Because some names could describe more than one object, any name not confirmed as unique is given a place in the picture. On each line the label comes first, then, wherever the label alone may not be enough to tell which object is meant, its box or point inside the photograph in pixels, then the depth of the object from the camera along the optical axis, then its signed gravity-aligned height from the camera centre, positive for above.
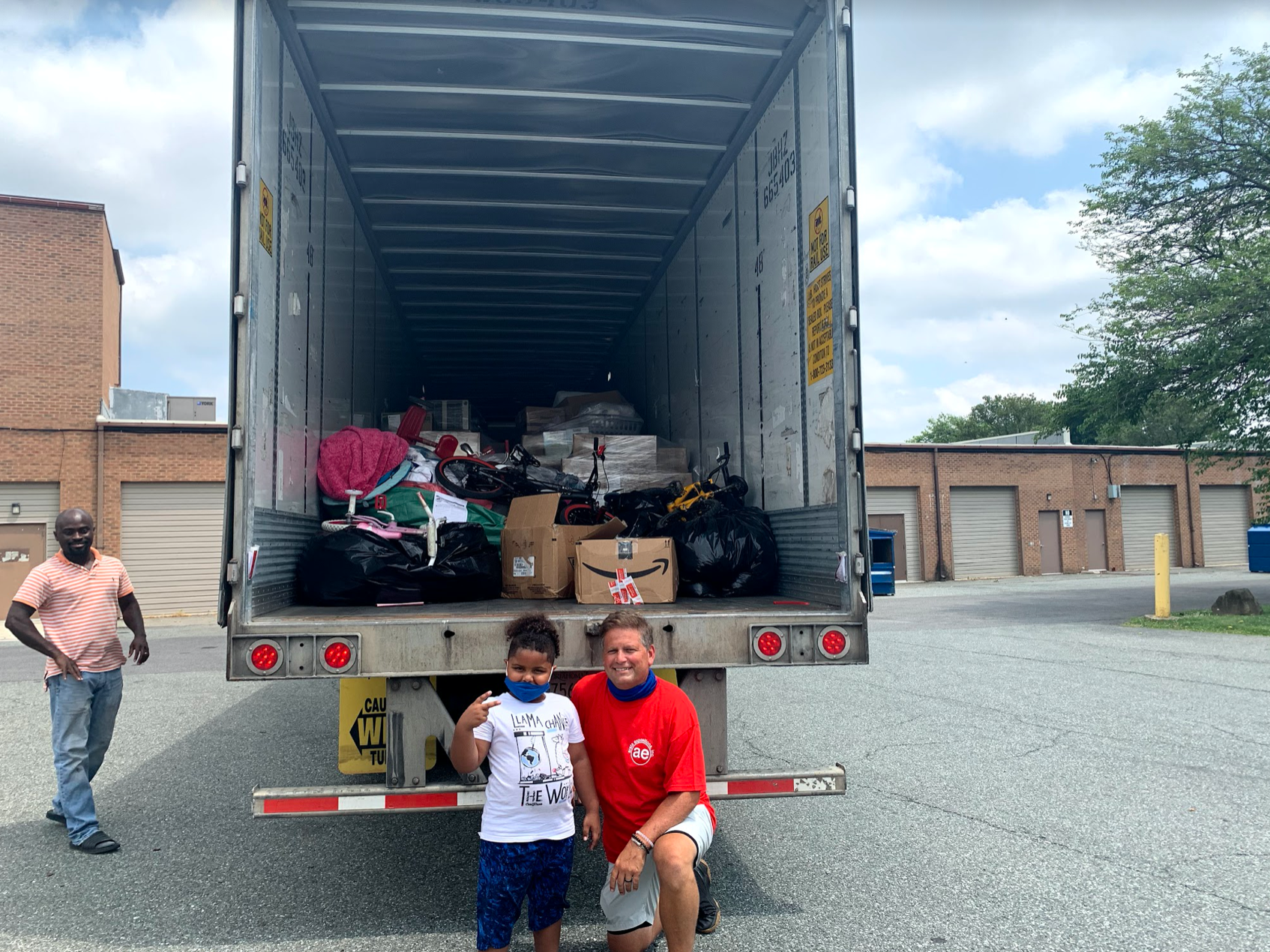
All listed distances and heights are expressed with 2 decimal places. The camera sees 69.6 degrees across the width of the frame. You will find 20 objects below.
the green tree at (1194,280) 15.29 +4.66
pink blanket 4.73 +0.52
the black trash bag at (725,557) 4.22 -0.02
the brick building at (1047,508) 27.02 +1.36
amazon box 3.92 -0.08
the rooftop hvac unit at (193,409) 22.95 +3.81
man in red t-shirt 2.85 -0.78
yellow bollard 14.41 -0.43
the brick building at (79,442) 18.84 +2.47
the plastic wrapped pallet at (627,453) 5.93 +0.67
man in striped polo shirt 4.28 -0.45
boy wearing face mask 2.82 -0.75
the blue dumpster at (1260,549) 22.66 -0.02
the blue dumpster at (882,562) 13.00 -0.16
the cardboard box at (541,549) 4.14 +0.03
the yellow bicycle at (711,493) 4.89 +0.33
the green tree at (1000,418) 63.34 +9.42
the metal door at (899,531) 26.44 +0.60
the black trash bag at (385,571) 3.95 -0.06
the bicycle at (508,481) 5.39 +0.46
